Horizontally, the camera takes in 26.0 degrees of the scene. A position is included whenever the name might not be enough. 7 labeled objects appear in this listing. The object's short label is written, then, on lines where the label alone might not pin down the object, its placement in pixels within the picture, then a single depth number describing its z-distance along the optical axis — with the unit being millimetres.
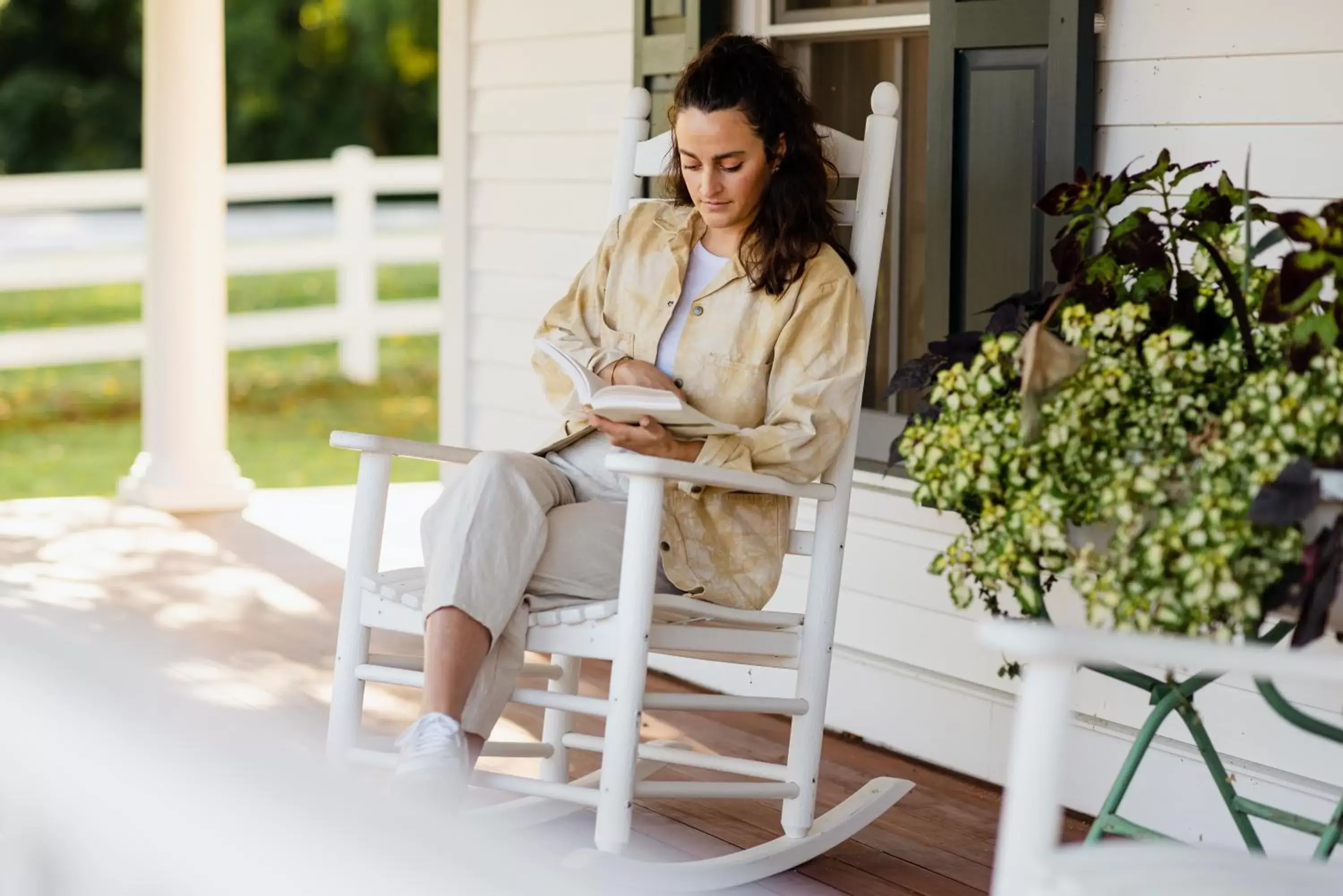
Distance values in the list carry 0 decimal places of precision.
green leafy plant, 3060
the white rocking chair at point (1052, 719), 2396
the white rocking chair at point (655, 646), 4094
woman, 4254
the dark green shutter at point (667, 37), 6475
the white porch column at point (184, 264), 9844
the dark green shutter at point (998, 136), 5018
